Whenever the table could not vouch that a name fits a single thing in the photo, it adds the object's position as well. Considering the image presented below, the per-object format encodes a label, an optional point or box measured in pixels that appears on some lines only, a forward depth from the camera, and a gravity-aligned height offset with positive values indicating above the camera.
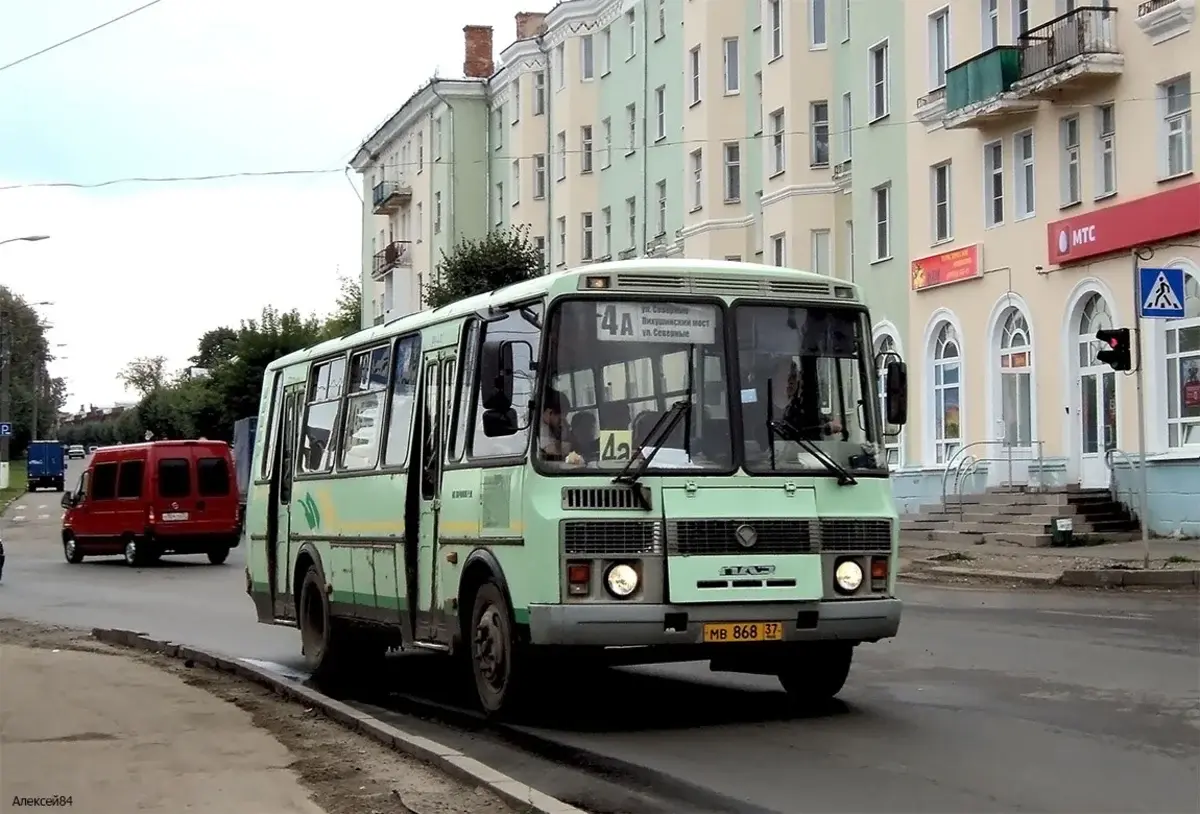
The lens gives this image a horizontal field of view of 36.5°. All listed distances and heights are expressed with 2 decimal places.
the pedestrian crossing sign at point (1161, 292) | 22.45 +2.33
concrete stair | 29.81 -0.61
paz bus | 10.61 +0.06
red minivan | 36.75 -0.11
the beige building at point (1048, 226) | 29.92 +4.65
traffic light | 23.38 +1.69
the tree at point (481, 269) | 52.91 +6.49
